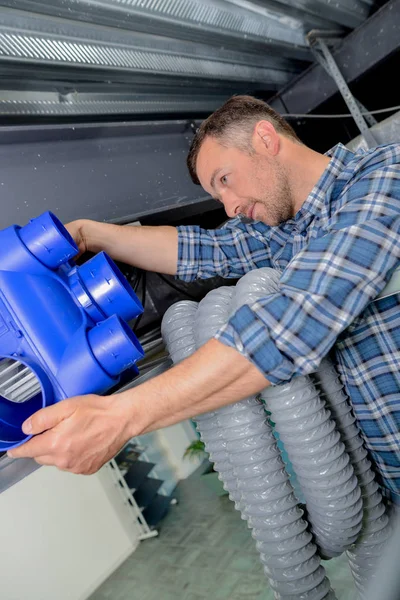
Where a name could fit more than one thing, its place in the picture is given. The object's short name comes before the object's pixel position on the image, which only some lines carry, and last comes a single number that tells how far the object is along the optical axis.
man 0.79
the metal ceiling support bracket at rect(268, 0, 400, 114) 1.97
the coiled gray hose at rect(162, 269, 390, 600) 0.97
